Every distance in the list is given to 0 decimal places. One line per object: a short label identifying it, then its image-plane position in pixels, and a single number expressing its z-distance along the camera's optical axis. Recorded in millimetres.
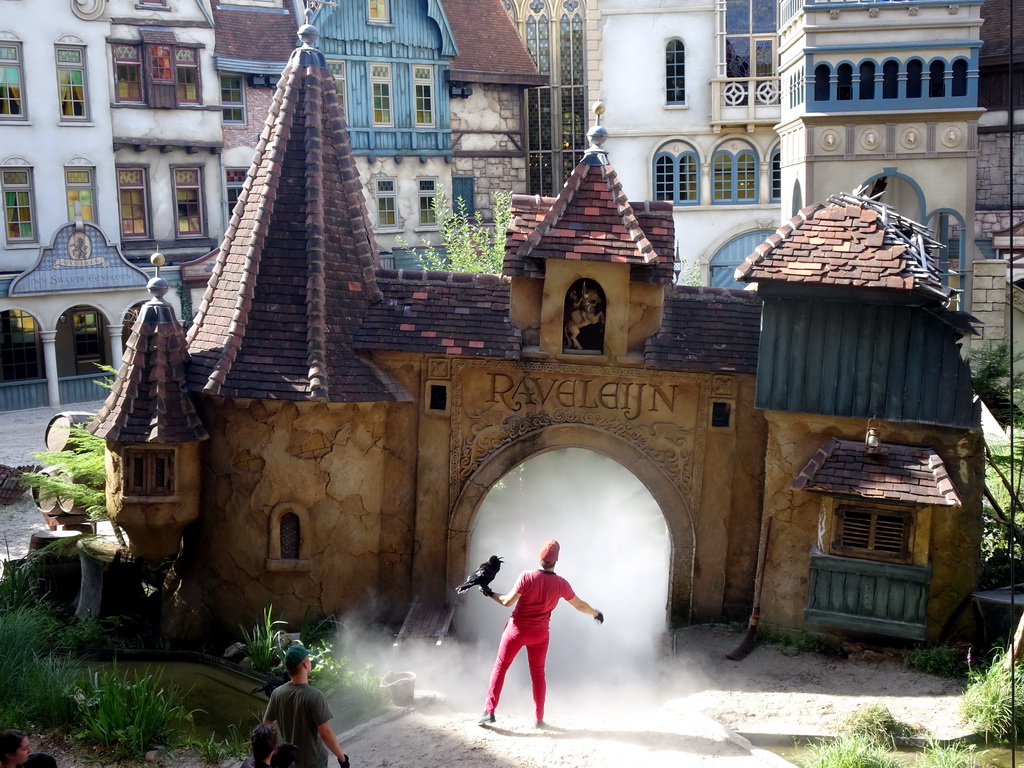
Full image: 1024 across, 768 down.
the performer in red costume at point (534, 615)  10055
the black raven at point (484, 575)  10125
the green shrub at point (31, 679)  10789
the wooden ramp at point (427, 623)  12203
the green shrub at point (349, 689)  10961
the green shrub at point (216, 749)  10195
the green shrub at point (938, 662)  11484
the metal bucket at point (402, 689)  11117
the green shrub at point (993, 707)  10477
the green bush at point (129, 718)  10297
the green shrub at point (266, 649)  12016
